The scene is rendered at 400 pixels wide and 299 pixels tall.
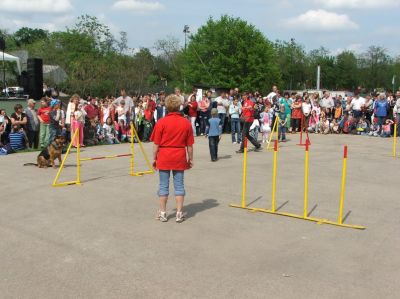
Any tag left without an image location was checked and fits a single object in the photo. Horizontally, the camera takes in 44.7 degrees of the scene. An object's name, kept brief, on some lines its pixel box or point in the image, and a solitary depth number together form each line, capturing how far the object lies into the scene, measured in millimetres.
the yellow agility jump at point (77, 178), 9941
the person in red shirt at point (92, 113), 17964
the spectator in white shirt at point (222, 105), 21031
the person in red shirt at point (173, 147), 6926
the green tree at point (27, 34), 101312
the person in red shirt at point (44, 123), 15352
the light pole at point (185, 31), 64875
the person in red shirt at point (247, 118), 14656
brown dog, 12055
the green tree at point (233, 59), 63531
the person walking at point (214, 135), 13477
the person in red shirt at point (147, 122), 19016
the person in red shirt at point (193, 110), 20047
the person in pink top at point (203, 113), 20594
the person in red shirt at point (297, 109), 21266
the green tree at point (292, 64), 80750
